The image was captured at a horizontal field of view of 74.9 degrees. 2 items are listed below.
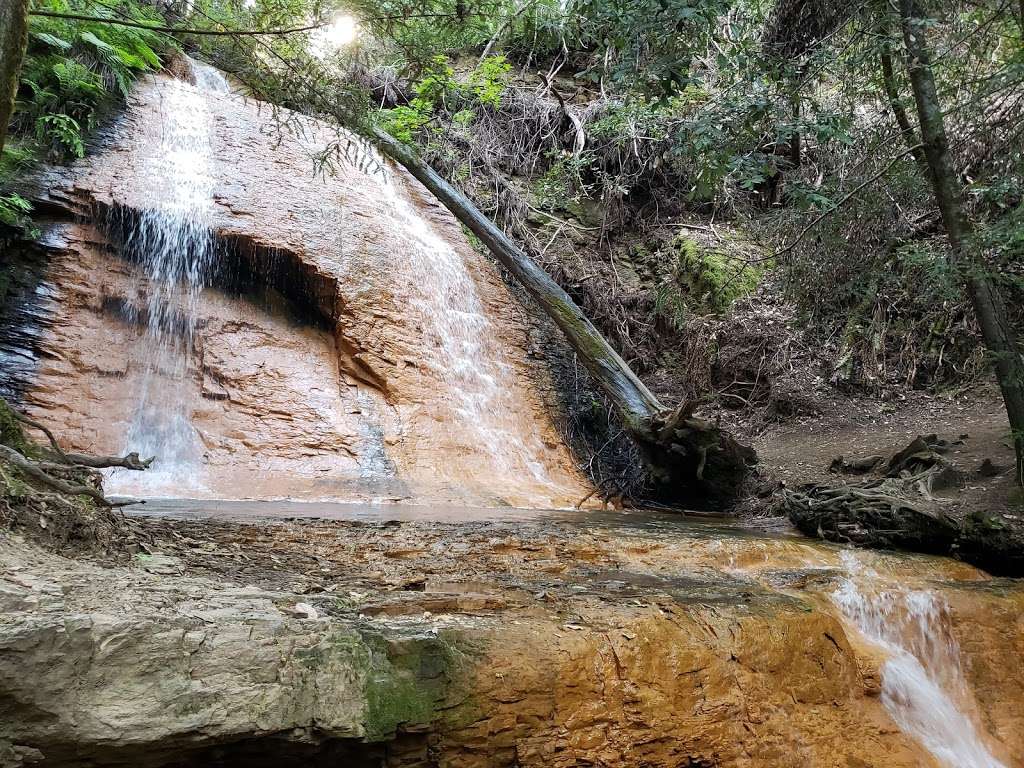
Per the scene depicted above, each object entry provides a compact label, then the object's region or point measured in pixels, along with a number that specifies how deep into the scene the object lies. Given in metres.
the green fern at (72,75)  8.39
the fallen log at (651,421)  7.42
